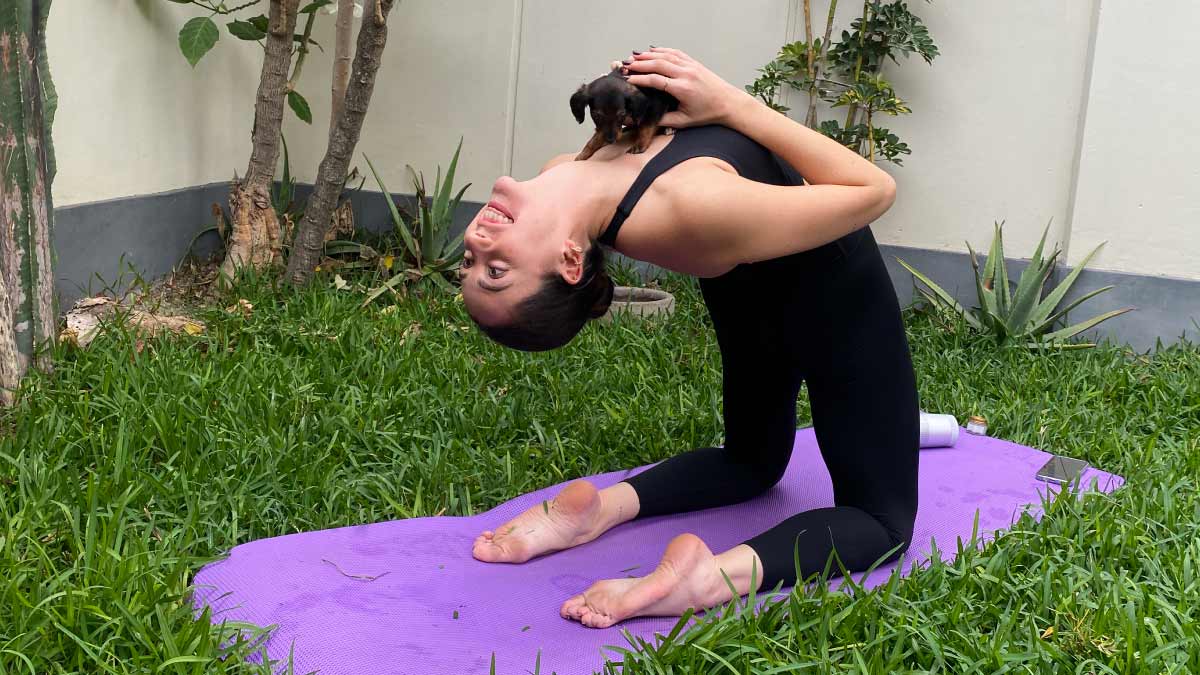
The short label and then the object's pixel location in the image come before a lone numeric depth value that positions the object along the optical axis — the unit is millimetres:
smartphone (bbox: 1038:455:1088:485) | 2994
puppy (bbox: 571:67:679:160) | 1958
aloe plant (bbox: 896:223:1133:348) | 4387
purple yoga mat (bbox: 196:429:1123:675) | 2020
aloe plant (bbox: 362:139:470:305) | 4754
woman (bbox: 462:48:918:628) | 1949
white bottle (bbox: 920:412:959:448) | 3268
